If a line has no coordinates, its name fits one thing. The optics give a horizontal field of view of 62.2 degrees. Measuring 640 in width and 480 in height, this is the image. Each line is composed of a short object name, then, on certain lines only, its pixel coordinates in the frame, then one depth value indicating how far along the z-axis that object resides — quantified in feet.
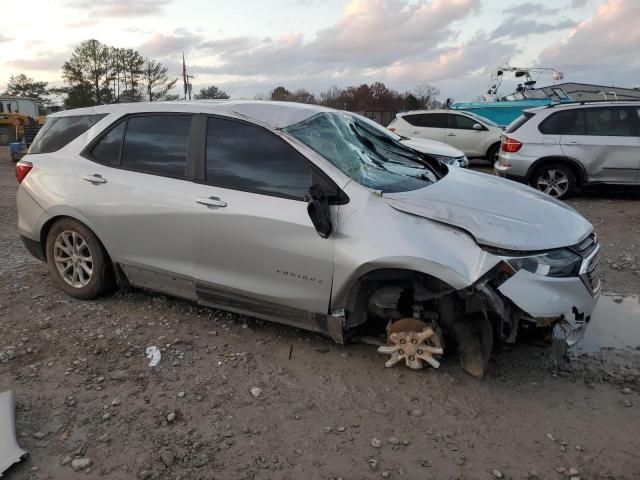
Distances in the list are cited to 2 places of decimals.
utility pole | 61.81
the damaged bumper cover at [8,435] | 8.81
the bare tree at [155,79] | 178.46
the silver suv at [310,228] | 10.45
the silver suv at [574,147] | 28.94
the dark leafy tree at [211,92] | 110.24
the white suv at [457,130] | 46.57
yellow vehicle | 84.07
